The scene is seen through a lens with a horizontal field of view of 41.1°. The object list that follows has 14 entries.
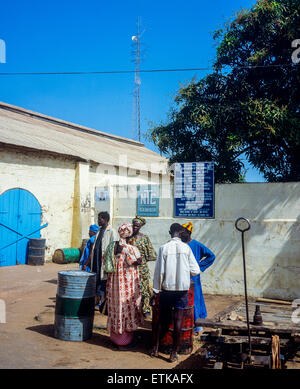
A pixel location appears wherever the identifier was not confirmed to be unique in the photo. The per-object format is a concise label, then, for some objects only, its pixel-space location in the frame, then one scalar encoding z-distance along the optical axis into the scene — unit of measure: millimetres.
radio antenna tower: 19766
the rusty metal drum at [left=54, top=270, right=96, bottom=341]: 5281
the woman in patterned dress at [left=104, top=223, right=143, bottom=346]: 5156
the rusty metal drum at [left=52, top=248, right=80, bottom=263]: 12883
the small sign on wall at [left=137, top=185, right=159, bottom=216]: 9258
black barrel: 12625
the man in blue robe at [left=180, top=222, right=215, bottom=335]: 5867
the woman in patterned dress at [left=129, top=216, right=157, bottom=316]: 6152
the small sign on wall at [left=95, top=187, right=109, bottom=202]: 11062
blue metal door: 12188
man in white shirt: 4738
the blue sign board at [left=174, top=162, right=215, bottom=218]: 8539
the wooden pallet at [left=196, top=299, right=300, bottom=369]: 4082
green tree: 11117
